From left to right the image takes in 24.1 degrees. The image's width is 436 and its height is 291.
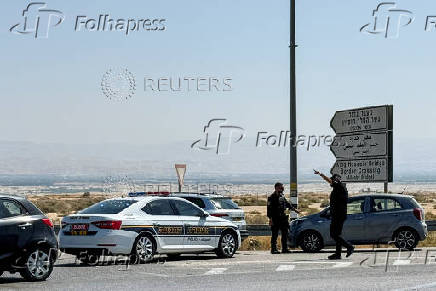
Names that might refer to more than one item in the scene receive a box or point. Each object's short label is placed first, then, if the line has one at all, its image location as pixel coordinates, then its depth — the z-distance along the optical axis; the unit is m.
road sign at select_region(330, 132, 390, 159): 30.38
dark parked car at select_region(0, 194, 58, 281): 16.56
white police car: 20.67
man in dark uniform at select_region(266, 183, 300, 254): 25.27
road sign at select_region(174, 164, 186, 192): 30.44
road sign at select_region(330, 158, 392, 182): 30.38
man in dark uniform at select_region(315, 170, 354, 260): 22.77
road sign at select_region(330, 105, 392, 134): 30.20
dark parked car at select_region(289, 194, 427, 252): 25.41
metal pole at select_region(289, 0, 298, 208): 28.16
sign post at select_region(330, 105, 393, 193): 30.28
